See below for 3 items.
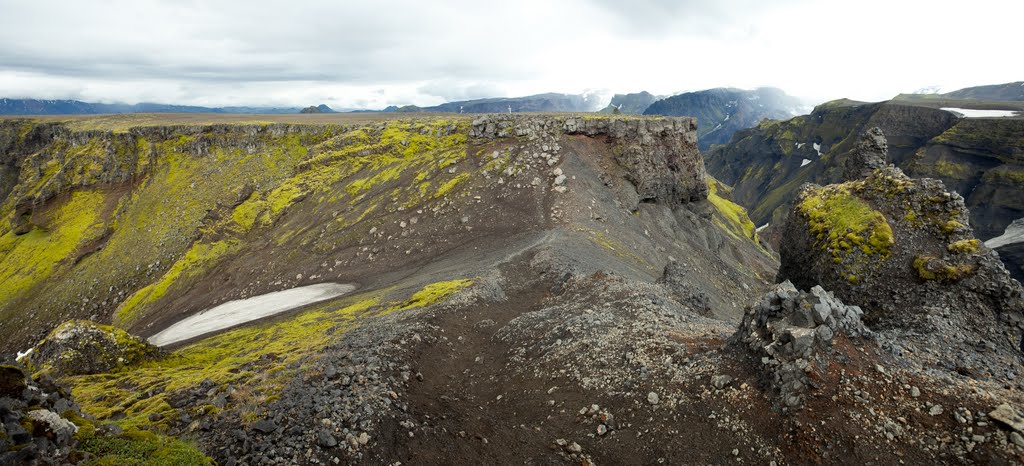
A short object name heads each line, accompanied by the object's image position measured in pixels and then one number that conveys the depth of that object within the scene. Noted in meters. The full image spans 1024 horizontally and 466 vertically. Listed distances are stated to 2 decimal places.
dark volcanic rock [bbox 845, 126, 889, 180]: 38.62
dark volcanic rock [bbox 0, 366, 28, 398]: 9.17
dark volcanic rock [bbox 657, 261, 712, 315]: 28.36
